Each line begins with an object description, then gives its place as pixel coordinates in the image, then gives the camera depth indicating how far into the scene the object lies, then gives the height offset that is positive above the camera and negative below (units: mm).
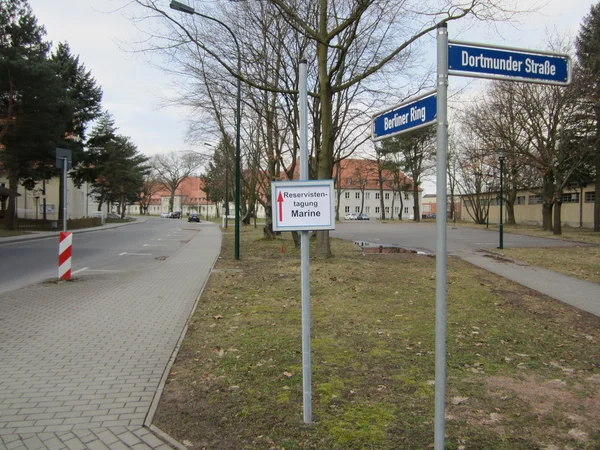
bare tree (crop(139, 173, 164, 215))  96294 +5119
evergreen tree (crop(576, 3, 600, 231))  23734 +8328
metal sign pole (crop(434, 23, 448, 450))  2518 -108
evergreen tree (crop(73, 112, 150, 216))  40750 +5053
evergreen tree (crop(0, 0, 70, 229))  23953 +6556
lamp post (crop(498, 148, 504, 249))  19688 +2345
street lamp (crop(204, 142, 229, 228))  34562 -101
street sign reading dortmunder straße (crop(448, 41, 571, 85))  2635 +897
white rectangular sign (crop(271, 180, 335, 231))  3256 +54
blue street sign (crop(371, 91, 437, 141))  2656 +605
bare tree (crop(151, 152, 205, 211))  88875 +8311
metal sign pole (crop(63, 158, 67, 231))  11277 +224
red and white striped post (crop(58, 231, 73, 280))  10320 -1012
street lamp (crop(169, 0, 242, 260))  13555 +1809
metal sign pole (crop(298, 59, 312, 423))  3439 -716
